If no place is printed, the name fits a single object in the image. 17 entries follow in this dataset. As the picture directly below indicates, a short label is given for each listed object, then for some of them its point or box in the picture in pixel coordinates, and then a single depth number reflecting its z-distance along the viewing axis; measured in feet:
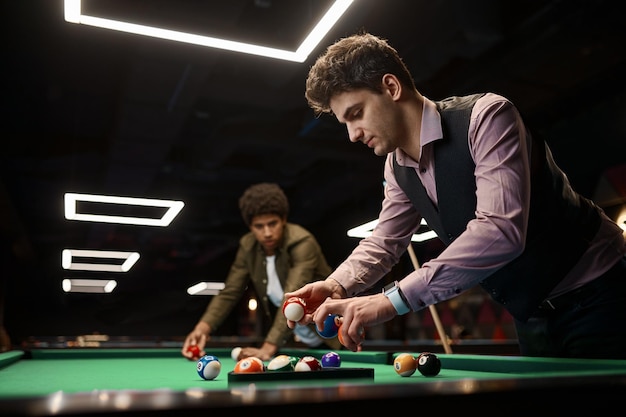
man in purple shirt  4.59
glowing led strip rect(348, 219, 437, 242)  19.95
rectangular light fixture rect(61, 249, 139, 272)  27.37
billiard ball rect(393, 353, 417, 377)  5.35
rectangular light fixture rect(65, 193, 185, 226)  15.28
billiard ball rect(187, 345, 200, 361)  10.09
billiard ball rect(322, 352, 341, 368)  7.11
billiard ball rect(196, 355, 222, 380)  5.37
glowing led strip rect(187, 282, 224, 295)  44.90
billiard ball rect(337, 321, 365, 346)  4.58
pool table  2.43
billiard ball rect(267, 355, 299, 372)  5.24
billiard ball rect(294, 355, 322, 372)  5.25
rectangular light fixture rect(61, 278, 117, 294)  44.60
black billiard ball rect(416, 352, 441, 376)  5.31
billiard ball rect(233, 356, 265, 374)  4.98
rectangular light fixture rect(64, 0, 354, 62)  8.55
